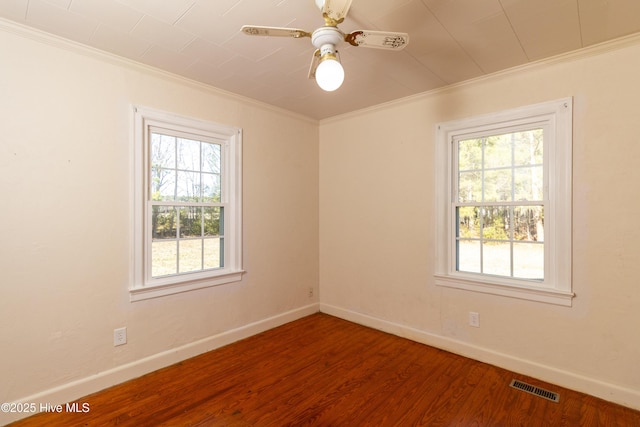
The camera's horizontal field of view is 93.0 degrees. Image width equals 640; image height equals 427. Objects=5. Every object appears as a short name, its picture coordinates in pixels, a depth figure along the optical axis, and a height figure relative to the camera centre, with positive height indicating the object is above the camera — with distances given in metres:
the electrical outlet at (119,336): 2.41 -0.99
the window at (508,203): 2.43 +0.10
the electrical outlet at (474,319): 2.82 -0.98
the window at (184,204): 2.58 +0.08
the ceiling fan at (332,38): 1.45 +0.89
